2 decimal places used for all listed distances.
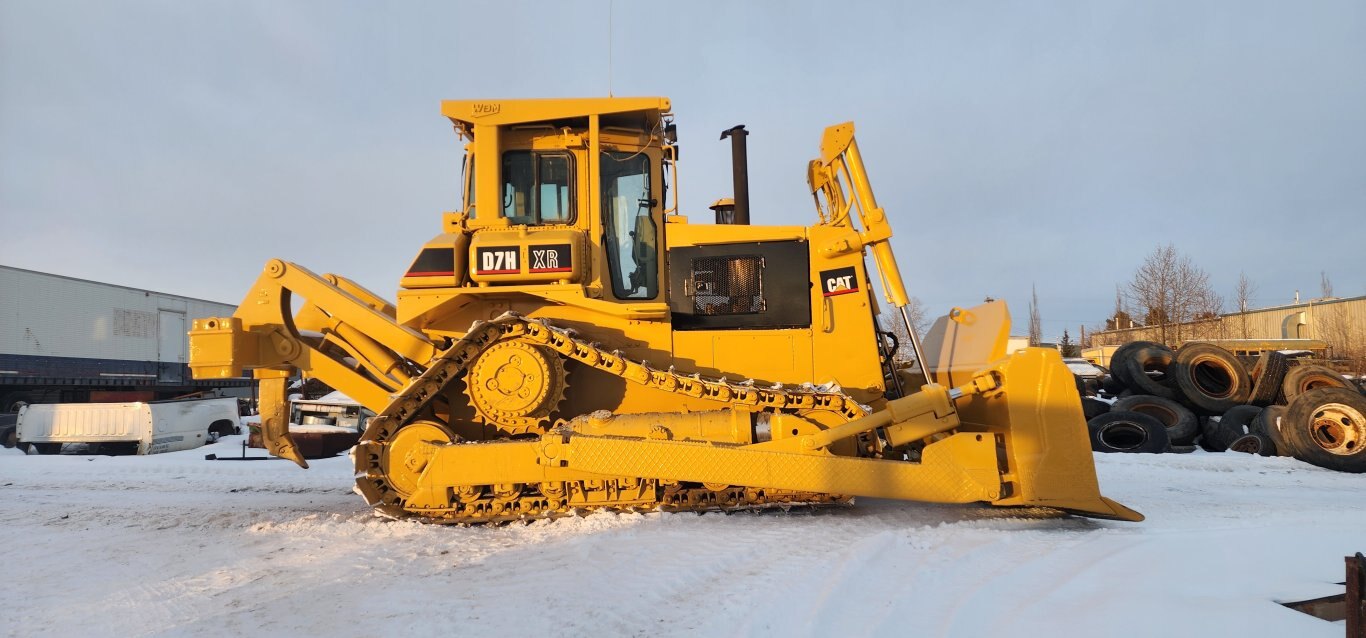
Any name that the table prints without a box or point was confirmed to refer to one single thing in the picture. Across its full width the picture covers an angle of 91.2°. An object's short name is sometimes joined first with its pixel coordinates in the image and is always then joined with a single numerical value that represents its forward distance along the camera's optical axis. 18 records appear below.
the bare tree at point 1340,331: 29.08
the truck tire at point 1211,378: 11.55
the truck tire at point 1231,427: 10.80
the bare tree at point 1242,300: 30.77
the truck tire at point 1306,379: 11.16
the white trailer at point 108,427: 11.42
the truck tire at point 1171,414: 11.14
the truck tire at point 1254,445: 10.18
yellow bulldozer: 5.09
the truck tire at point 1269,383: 11.57
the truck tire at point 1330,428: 8.34
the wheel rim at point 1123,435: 10.48
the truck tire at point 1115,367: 12.75
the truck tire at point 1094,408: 11.68
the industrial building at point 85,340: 21.11
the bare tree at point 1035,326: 44.67
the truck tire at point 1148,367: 12.14
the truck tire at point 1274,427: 9.38
